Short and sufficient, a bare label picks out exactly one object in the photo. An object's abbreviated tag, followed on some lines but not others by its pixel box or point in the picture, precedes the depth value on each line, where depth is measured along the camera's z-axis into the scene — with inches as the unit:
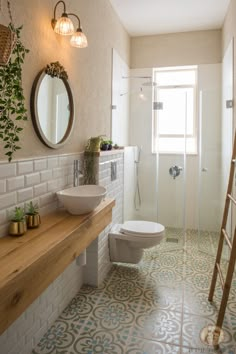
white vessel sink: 68.9
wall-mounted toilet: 104.3
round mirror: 66.6
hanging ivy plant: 49.4
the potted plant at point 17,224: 56.7
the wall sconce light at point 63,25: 70.6
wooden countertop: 39.5
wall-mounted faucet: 86.6
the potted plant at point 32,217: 61.4
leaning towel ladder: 88.1
